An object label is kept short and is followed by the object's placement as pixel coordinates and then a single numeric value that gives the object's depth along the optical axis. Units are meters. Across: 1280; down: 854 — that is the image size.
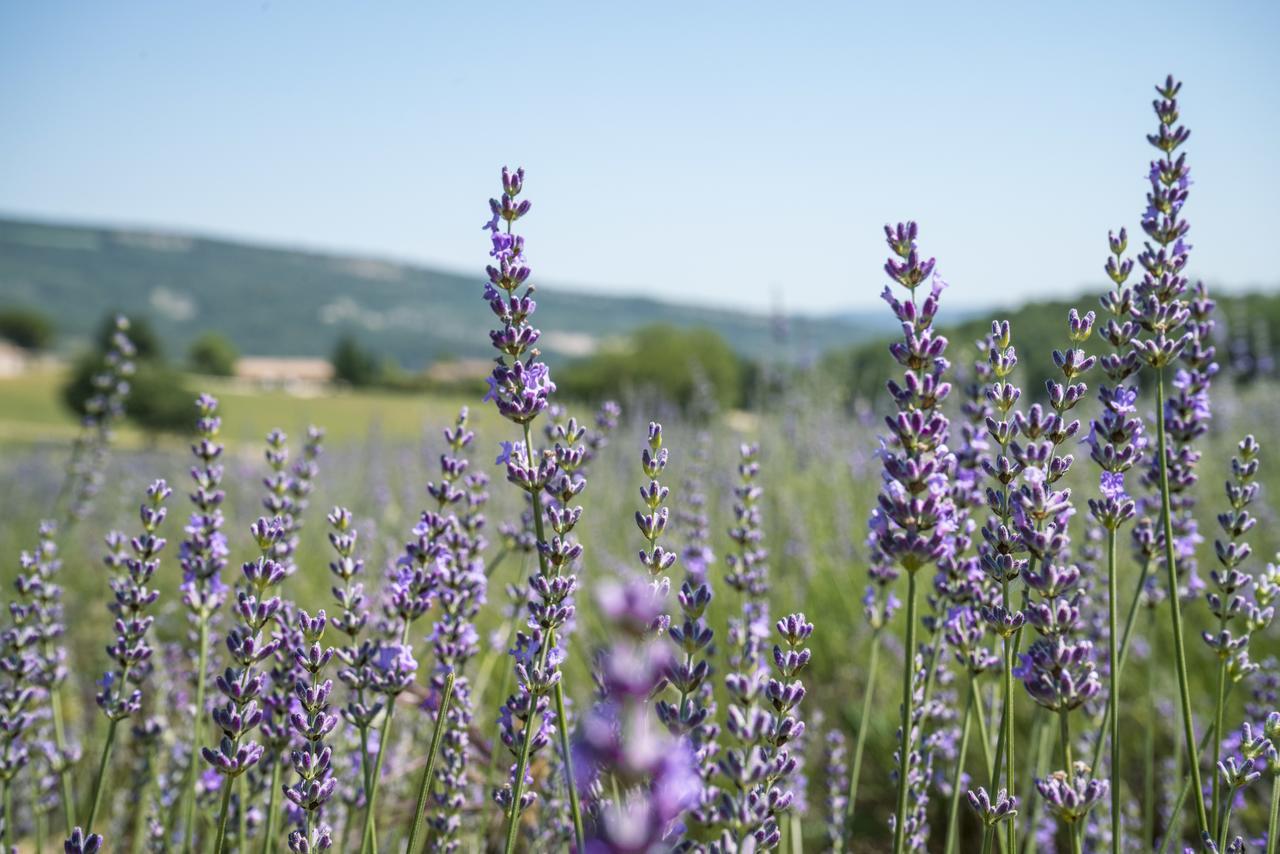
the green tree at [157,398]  28.97
